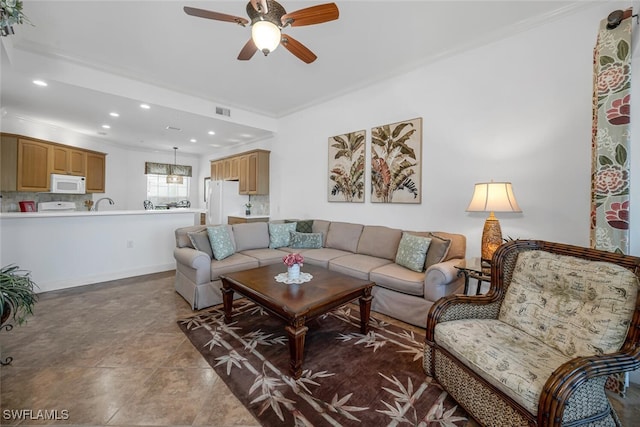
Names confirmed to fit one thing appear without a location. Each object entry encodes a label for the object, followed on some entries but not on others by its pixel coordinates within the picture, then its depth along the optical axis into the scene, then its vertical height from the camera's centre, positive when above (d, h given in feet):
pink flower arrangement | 8.09 -1.54
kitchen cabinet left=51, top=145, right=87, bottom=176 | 16.97 +3.25
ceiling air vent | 14.93 +5.83
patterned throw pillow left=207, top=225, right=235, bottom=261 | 11.03 -1.43
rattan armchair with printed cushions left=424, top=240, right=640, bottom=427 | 3.76 -2.30
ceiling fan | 6.07 +4.76
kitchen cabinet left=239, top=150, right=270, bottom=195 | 18.69 +2.82
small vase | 8.15 -1.91
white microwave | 16.79 +1.63
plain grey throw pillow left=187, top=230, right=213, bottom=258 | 10.80 -1.34
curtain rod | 5.95 +4.69
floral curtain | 5.88 +1.71
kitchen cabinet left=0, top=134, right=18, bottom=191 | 14.52 +2.54
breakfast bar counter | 10.91 -1.76
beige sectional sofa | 8.63 -2.03
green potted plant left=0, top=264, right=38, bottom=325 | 5.08 -1.79
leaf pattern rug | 5.11 -3.97
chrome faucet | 20.62 +0.41
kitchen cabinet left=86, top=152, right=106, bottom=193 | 19.30 +2.80
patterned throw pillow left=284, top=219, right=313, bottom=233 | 14.21 -0.82
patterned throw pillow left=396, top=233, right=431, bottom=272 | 9.46 -1.48
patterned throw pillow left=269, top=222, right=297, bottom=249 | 13.55 -1.24
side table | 7.43 -1.67
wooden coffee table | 6.16 -2.33
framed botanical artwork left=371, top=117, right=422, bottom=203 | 11.23 +2.34
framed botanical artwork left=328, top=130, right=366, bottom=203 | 13.37 +2.44
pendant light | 24.03 +3.24
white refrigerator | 19.90 +0.71
